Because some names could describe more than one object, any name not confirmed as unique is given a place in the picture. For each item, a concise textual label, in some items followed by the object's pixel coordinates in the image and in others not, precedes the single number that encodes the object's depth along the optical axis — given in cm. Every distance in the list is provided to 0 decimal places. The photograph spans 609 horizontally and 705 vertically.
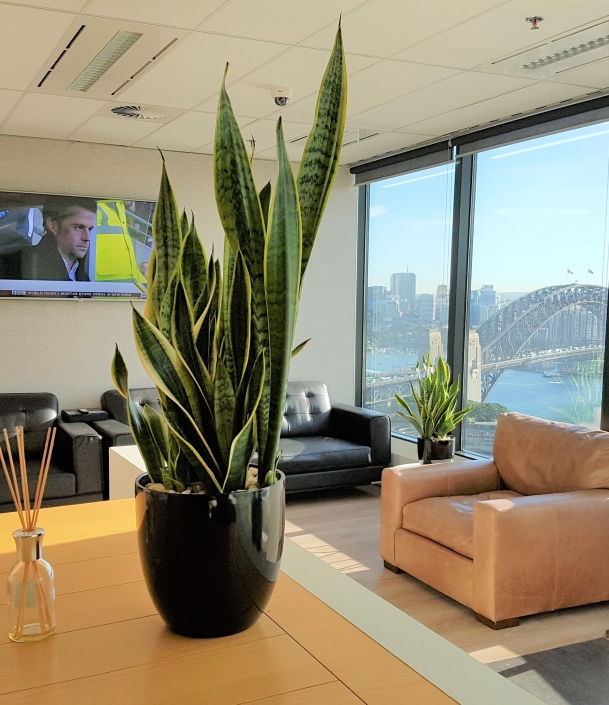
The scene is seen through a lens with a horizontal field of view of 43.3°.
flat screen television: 526
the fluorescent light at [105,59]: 327
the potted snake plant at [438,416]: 478
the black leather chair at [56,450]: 465
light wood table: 85
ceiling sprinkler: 300
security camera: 393
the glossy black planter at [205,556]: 97
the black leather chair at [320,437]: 517
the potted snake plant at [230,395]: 97
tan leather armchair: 317
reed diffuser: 98
